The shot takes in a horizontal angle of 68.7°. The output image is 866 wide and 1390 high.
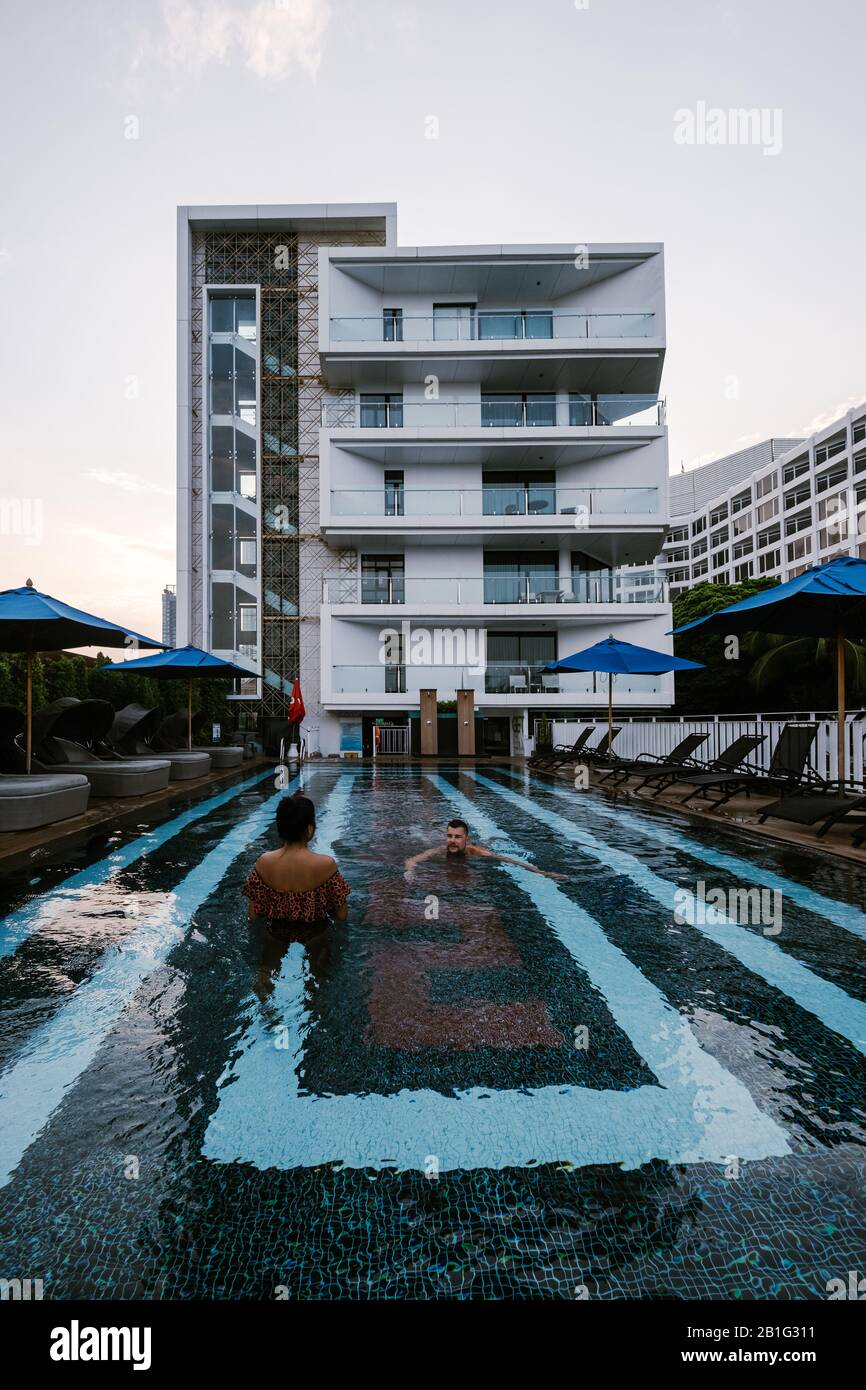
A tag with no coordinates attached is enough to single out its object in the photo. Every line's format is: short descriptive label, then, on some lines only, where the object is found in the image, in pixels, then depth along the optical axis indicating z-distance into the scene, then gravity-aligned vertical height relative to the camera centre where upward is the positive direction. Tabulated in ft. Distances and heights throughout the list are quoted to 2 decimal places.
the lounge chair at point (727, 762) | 35.40 -3.37
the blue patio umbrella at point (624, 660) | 46.70 +3.37
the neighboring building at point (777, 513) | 179.73 +67.93
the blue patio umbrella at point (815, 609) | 23.71 +4.00
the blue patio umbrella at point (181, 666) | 45.41 +3.06
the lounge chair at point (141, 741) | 45.44 -2.47
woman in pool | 14.26 -4.35
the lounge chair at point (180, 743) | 56.13 -3.27
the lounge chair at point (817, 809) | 22.89 -3.94
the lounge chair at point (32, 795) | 24.23 -3.52
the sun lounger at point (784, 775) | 30.58 -3.47
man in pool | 21.58 -5.14
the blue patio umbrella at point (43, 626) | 26.14 +3.70
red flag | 67.07 -0.36
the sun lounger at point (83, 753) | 34.24 -2.56
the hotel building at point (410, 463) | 81.15 +34.02
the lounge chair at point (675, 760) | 41.42 -3.63
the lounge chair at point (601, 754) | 50.42 -3.98
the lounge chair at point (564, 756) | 54.95 -4.43
